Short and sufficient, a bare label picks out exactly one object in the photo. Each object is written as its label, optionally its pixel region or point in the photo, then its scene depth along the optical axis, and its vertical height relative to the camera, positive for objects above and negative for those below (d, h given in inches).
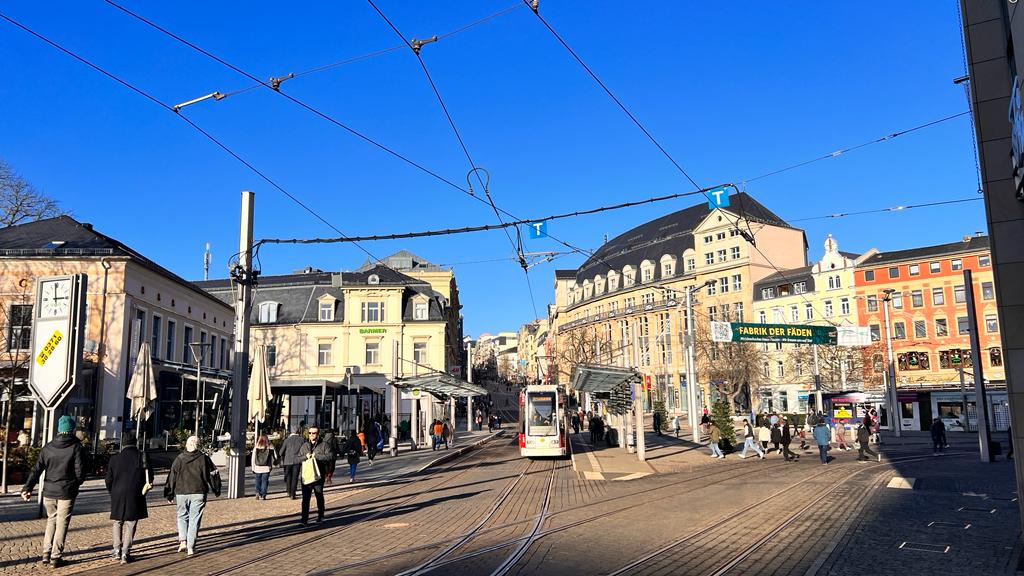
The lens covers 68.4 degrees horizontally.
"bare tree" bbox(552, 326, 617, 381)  3154.5 +210.5
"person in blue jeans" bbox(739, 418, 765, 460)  1174.3 -78.1
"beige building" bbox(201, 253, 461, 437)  2268.7 +211.2
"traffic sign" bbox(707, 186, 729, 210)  601.9 +154.6
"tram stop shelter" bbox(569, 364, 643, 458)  1088.2 +12.1
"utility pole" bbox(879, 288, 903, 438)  1643.5 -19.2
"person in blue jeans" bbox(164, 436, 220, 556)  382.0 -41.9
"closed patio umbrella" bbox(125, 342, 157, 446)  919.7 +29.1
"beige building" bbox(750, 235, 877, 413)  2432.3 +260.6
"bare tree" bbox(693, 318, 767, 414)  2474.2 +83.9
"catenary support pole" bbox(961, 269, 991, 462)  947.3 -2.2
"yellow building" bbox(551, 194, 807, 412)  3127.5 +499.7
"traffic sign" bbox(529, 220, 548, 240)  655.8 +142.3
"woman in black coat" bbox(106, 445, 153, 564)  363.9 -42.3
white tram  1165.7 -42.8
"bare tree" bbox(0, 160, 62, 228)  1534.2 +405.1
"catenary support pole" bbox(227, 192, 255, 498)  644.1 +44.5
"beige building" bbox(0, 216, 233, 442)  1212.5 +154.2
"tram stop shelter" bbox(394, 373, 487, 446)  1224.2 +14.0
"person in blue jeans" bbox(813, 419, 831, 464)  1011.9 -64.8
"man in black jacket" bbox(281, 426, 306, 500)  599.4 -46.0
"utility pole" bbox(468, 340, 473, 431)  2268.7 -26.2
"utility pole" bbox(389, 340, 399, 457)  1231.5 -52.7
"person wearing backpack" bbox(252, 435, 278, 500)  623.8 -53.0
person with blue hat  357.1 -36.8
